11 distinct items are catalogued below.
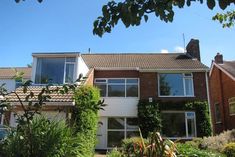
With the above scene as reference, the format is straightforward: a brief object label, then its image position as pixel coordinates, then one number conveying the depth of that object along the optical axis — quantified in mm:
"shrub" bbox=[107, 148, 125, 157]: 6593
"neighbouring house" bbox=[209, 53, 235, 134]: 16114
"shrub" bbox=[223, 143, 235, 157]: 7623
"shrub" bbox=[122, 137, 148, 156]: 2917
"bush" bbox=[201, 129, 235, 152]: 9564
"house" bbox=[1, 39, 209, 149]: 14678
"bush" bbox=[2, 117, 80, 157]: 3352
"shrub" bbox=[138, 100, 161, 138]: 14372
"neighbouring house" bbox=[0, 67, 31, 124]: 17328
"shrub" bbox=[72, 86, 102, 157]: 10714
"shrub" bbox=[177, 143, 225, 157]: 4489
